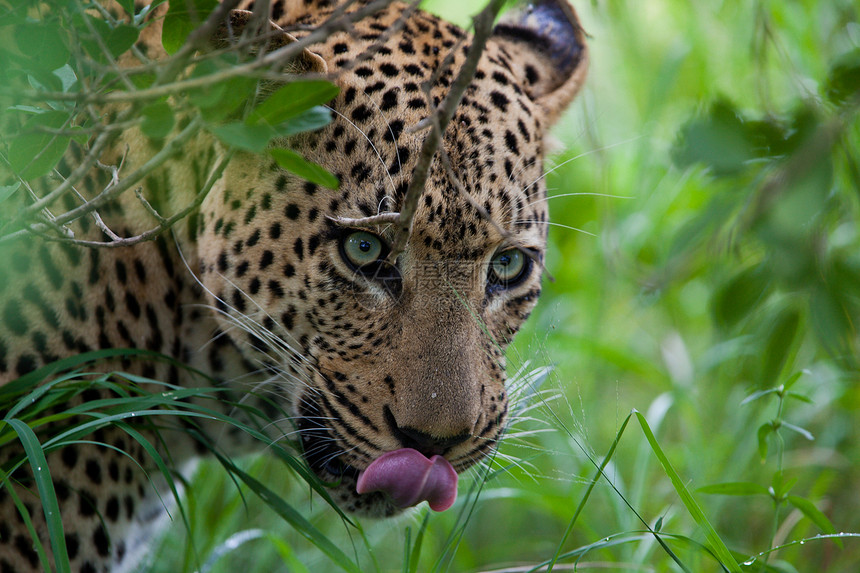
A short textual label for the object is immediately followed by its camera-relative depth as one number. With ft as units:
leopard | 16.97
